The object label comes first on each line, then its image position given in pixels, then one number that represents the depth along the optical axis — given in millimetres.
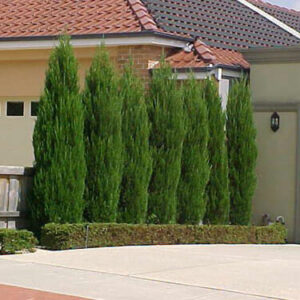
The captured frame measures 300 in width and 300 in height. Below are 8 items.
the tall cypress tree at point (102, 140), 15039
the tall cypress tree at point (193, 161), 16723
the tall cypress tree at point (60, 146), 14523
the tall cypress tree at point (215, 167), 17453
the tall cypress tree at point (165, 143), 16203
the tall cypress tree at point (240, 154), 18062
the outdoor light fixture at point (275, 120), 18938
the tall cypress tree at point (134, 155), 15594
